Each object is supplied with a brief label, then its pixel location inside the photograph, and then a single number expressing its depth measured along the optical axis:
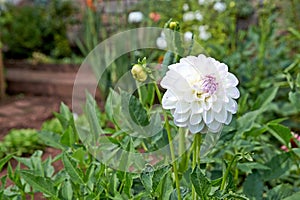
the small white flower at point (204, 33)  3.12
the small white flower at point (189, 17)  3.40
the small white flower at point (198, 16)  3.39
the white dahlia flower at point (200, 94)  0.93
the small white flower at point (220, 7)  3.11
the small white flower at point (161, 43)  2.33
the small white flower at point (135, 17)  2.97
